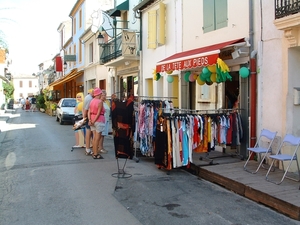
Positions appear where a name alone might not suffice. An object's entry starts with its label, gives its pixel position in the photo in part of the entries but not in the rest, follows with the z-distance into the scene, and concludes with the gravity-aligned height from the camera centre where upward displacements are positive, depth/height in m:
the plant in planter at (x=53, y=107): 28.20 -0.34
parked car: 19.56 -0.43
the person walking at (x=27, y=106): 40.35 -0.33
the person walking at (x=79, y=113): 10.82 -0.33
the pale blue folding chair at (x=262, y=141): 6.93 -0.91
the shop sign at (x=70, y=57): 31.42 +4.15
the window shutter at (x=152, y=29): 13.48 +2.88
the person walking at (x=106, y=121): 9.94 -0.57
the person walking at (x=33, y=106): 39.44 -0.33
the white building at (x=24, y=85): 91.88 +4.93
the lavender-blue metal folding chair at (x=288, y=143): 5.98 -0.87
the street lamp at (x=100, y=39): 19.10 +3.69
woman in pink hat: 9.11 -0.42
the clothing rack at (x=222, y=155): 7.98 -1.30
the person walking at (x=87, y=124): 9.78 -0.63
